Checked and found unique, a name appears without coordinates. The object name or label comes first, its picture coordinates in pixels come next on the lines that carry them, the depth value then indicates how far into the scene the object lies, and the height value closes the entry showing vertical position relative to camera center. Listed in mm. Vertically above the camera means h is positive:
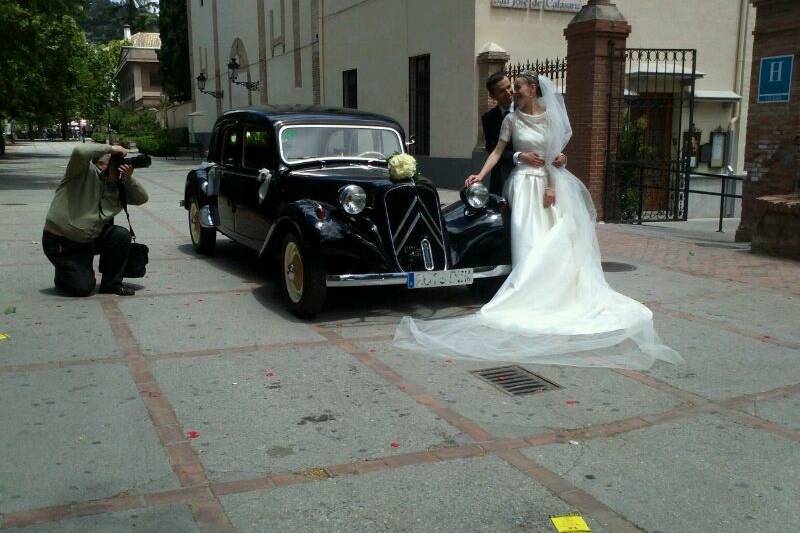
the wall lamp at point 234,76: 32125 +2752
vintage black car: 6441 -631
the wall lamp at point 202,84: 34656 +2762
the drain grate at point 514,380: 5000 -1570
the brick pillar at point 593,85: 13164 +994
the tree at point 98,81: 38934 +5028
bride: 5691 -1267
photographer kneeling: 7242 -754
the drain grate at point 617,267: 9234 -1488
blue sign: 10516 +883
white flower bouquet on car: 6844 -216
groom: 7038 +133
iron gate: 13844 +56
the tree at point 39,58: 20484 +2640
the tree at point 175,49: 46344 +5598
